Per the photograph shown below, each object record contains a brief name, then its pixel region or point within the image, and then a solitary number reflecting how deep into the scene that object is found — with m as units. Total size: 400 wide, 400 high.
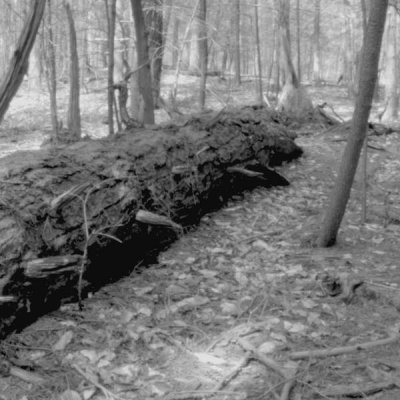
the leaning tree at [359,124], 4.16
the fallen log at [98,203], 3.32
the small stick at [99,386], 2.80
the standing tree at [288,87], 11.66
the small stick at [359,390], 2.67
